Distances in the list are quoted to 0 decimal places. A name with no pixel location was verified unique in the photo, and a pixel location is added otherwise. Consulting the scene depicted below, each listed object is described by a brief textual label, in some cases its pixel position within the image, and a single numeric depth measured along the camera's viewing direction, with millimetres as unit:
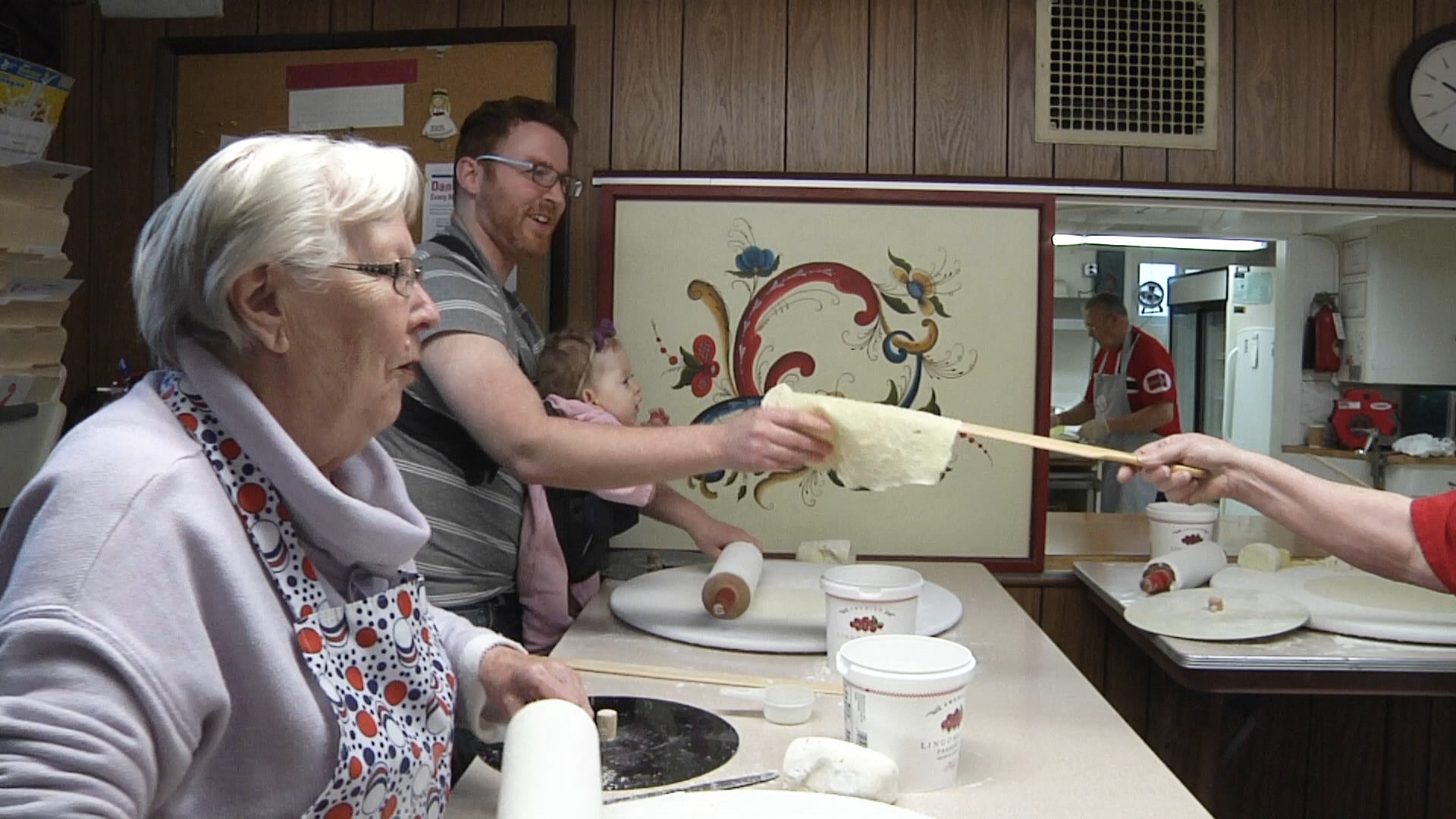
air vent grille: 2746
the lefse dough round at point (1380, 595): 2145
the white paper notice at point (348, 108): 2803
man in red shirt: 3270
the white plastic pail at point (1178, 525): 2490
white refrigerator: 3525
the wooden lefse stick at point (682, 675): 1662
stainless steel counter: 1936
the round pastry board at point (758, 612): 1901
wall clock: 2754
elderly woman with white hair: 845
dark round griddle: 1311
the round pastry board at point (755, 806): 1160
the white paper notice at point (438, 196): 2801
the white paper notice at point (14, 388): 2488
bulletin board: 2754
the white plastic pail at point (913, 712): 1269
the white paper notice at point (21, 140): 2414
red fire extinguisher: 3566
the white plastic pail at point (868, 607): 1653
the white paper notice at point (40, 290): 2488
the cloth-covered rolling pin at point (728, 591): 1959
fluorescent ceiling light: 3079
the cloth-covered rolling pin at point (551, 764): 1016
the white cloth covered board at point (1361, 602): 2045
